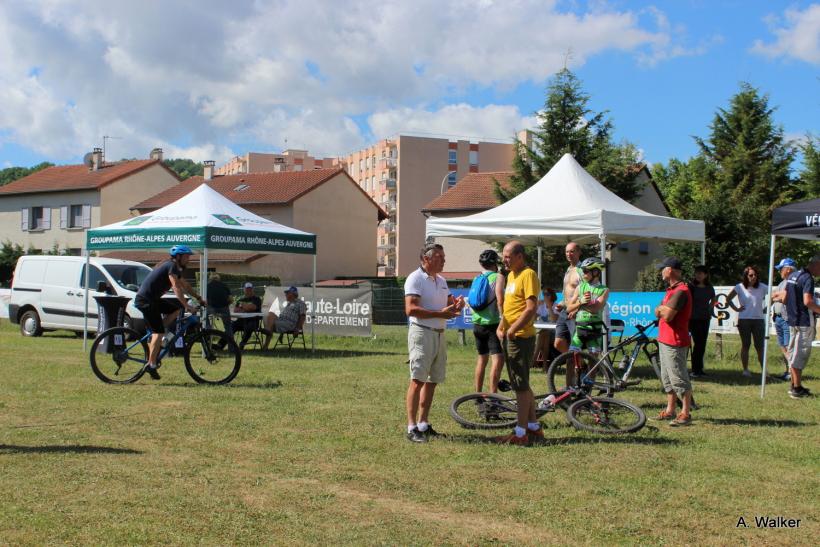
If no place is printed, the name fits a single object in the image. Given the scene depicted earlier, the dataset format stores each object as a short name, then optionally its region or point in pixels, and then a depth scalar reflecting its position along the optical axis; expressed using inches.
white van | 820.6
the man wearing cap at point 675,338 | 333.3
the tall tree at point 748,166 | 1487.5
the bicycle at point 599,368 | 339.3
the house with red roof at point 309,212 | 1993.1
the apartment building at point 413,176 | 2979.8
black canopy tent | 388.8
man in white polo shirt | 290.5
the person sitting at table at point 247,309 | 677.9
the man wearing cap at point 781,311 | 477.3
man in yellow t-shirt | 283.7
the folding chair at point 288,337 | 698.3
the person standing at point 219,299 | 655.1
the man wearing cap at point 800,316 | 419.2
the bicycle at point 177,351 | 441.4
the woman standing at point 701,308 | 531.5
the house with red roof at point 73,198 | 2251.5
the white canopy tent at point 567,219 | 527.5
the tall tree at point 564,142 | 1587.1
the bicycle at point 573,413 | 312.2
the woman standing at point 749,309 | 541.0
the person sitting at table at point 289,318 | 695.7
